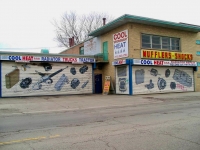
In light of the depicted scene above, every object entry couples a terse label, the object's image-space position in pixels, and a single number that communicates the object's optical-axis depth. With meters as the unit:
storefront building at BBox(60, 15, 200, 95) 20.34
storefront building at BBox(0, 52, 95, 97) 18.75
